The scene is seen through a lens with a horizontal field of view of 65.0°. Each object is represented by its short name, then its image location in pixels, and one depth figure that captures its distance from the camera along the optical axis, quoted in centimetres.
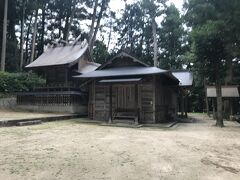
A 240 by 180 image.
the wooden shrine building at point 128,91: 1103
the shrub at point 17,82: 1599
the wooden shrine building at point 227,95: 1512
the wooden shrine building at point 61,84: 1431
